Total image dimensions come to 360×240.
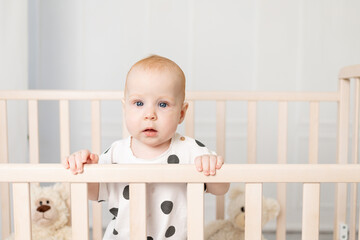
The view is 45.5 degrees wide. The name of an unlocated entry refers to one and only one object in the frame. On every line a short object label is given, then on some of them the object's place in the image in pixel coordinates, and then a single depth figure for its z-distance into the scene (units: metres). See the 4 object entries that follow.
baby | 0.95
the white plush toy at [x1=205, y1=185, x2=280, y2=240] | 1.46
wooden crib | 0.76
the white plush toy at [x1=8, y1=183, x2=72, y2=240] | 1.43
